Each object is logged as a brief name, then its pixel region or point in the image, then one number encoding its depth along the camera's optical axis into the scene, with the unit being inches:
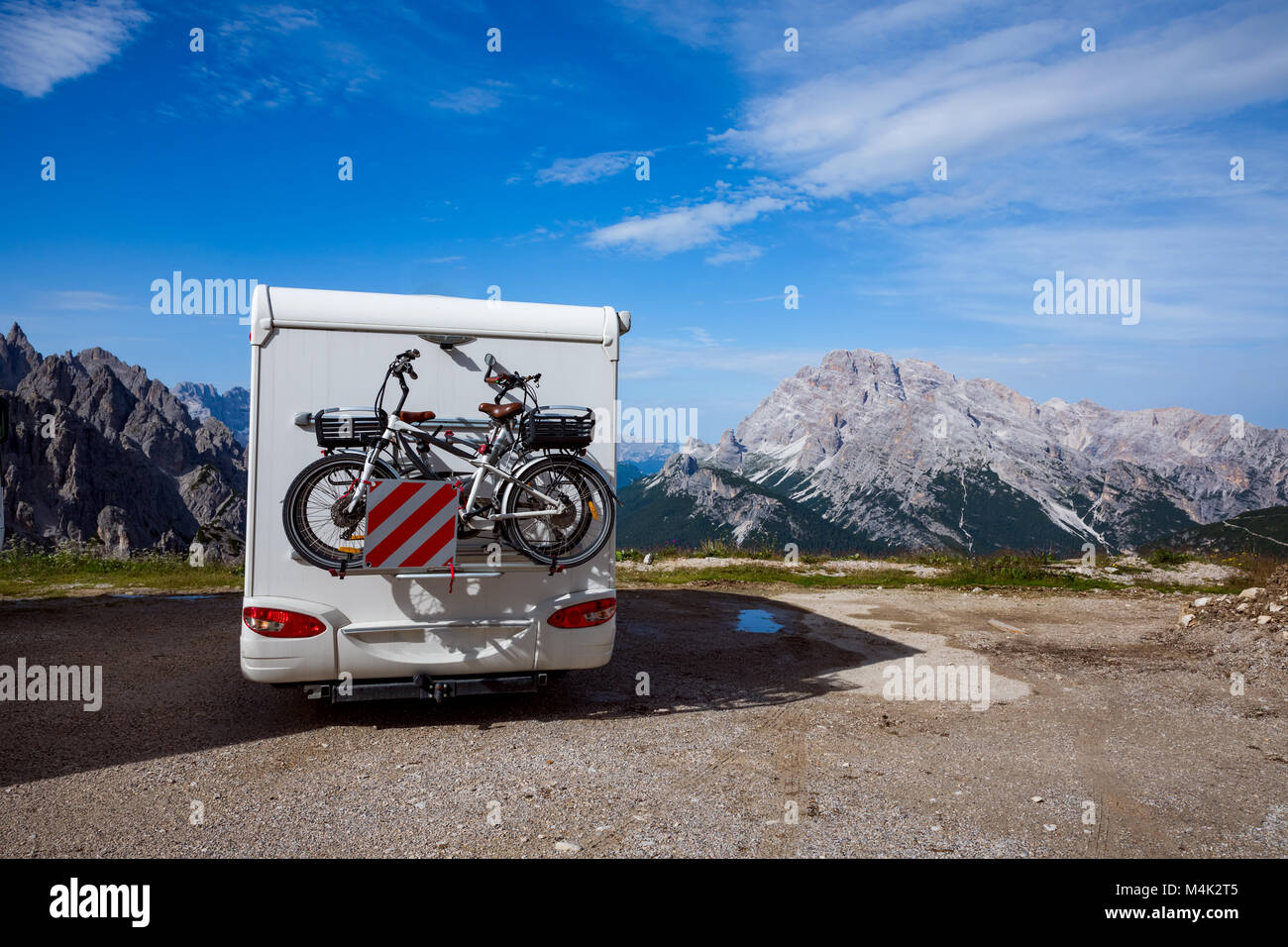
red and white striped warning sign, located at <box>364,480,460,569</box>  240.5
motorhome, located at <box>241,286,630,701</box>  245.3
